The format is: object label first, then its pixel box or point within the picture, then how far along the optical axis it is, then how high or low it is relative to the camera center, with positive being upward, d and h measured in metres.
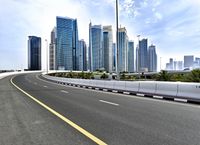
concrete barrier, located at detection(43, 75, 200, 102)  7.45 -1.44
